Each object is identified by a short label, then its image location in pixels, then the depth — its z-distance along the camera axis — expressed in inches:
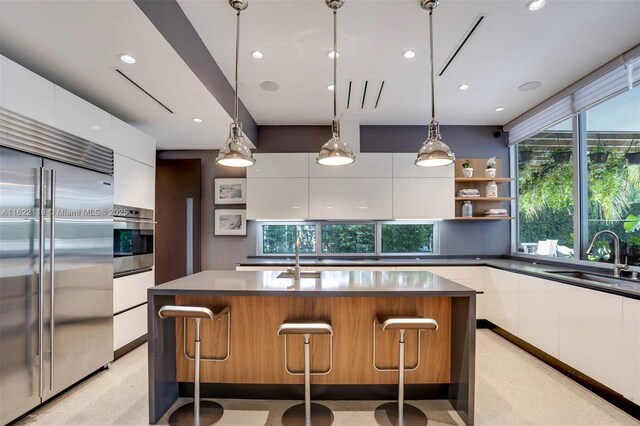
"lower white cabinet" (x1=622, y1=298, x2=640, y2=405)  83.0
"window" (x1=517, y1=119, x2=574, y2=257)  142.0
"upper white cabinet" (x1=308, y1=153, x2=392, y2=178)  166.6
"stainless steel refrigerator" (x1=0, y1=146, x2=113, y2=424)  77.5
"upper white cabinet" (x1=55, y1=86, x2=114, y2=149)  93.7
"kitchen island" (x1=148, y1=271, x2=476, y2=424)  92.3
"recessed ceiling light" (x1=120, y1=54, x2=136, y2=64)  84.8
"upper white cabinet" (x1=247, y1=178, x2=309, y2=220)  166.1
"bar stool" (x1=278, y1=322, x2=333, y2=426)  75.8
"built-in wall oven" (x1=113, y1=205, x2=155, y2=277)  118.0
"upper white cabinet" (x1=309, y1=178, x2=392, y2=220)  166.6
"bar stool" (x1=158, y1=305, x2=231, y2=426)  77.4
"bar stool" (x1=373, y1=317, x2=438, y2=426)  75.8
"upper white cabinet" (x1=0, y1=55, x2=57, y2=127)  76.9
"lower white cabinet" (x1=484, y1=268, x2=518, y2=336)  136.3
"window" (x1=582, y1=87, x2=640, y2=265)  110.2
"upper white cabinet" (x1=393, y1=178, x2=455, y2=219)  166.9
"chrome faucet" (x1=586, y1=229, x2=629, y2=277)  109.4
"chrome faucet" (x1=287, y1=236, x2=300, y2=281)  98.2
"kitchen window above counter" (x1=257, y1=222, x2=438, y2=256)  181.0
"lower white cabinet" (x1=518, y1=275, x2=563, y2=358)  112.6
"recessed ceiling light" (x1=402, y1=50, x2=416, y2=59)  105.3
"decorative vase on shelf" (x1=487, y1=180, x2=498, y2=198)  170.4
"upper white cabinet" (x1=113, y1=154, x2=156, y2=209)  119.0
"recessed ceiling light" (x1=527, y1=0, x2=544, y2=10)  82.7
